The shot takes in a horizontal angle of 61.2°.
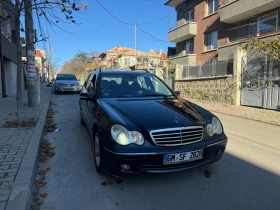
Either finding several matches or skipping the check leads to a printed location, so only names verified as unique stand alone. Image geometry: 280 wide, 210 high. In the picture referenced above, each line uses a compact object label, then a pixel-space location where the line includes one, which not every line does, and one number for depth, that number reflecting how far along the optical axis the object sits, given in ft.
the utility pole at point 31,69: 28.68
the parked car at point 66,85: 57.67
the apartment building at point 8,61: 45.19
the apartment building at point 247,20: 47.34
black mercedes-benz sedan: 9.60
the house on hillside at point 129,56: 174.70
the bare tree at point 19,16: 18.67
